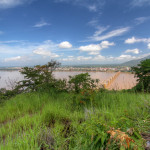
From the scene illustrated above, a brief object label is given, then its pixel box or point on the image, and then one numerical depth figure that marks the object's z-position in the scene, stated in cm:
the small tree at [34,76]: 704
